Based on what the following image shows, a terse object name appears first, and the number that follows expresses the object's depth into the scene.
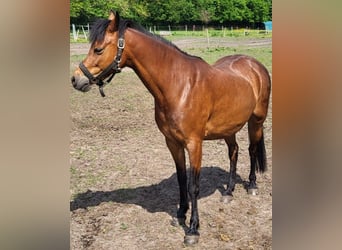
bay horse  2.55
